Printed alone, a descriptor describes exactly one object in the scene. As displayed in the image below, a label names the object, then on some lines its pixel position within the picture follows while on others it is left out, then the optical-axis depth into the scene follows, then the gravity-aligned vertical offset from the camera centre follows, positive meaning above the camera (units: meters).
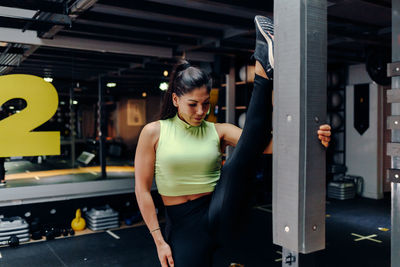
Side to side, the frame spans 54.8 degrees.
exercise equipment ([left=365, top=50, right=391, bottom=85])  5.96 +0.88
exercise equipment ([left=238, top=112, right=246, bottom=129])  6.77 +0.04
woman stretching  1.51 -0.19
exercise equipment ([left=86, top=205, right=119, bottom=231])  5.34 -1.34
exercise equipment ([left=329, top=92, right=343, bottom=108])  7.89 +0.43
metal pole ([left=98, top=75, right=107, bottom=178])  6.04 -0.07
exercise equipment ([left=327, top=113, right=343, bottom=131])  7.83 +0.00
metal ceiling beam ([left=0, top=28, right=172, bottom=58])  4.77 +1.08
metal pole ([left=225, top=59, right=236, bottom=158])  6.93 +0.48
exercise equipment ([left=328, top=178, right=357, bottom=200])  7.37 -1.32
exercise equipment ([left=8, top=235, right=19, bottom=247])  4.66 -1.43
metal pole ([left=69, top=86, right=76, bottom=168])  5.27 +0.02
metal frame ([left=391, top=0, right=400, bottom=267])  2.04 -0.22
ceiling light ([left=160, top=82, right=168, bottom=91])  6.50 +0.63
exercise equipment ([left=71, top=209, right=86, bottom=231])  5.33 -1.39
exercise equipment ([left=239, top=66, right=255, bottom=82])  6.69 +0.84
